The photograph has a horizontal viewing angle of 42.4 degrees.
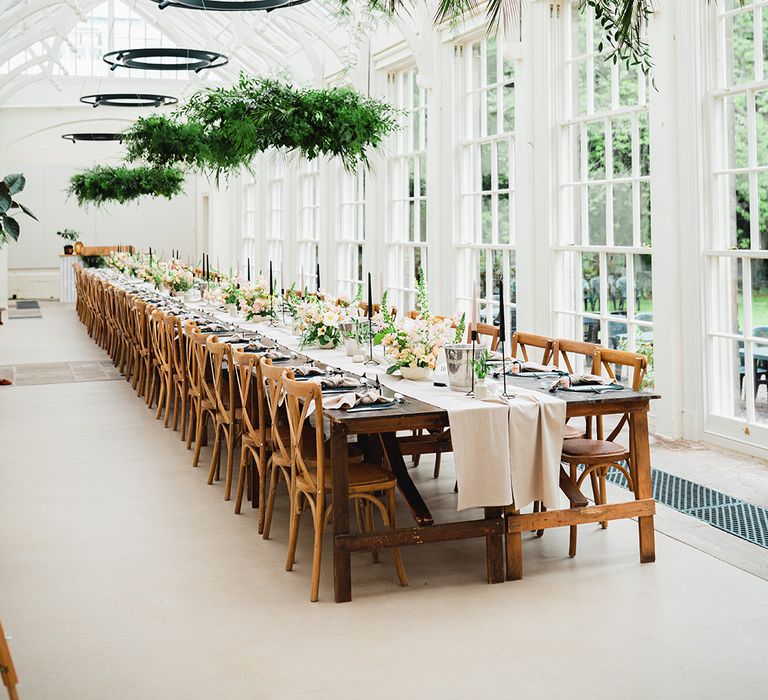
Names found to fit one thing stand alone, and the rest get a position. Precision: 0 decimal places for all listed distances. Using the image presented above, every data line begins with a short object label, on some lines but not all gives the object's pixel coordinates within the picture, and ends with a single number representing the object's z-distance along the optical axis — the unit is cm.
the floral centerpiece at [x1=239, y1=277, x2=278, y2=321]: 823
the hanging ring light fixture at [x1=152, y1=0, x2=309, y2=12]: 801
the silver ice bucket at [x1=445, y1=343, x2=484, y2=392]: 450
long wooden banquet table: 383
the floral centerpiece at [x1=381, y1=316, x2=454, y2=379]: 485
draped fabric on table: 391
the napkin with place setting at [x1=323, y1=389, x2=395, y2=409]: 402
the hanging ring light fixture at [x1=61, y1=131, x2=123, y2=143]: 1714
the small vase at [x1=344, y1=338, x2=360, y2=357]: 590
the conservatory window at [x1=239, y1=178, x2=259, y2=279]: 1916
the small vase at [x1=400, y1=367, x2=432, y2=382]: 487
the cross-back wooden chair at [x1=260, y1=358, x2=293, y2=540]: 438
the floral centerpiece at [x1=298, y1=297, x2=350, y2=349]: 619
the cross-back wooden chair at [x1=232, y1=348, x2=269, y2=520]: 480
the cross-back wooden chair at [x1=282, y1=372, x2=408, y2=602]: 389
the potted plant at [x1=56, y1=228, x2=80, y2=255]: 2105
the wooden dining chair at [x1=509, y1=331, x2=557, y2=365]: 543
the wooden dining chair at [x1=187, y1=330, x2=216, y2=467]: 605
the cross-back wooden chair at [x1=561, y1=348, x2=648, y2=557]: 431
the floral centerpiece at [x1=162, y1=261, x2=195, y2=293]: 1091
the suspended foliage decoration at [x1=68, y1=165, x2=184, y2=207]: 1554
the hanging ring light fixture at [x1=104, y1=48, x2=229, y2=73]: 1079
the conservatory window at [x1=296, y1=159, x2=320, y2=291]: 1505
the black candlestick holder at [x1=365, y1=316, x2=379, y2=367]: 556
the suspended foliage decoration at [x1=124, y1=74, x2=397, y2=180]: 607
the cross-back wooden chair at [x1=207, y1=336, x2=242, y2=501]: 543
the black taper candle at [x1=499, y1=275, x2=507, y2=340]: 387
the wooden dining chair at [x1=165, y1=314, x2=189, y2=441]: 700
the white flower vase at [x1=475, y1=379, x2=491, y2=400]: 416
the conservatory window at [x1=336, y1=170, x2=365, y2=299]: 1298
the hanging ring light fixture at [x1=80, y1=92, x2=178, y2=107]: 1388
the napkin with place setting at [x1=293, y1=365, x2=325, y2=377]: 479
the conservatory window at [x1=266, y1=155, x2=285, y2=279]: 1745
